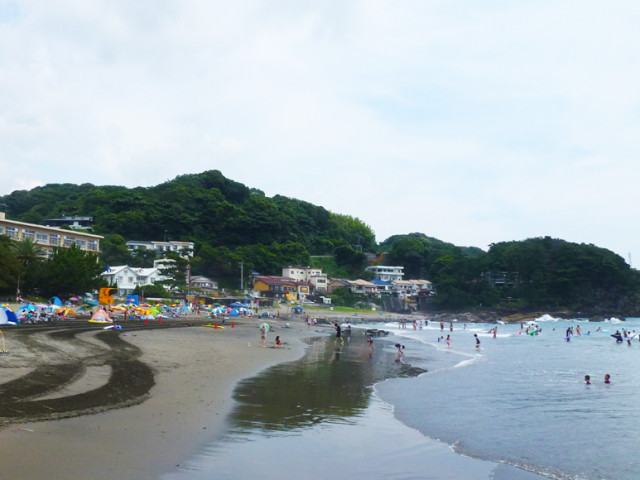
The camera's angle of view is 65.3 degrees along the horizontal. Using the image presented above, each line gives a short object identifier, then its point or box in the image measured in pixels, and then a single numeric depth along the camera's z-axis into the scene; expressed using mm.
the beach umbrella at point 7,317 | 27141
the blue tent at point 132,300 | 52484
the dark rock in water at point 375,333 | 50650
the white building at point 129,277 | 74000
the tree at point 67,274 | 47375
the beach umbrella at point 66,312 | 38906
